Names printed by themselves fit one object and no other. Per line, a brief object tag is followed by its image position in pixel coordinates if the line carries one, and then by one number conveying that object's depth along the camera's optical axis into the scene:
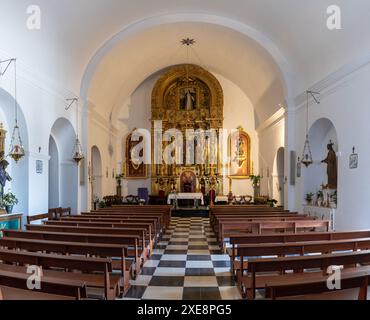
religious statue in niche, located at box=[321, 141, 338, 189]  9.31
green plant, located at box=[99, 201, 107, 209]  13.30
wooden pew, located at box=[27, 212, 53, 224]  6.84
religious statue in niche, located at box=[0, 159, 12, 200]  6.93
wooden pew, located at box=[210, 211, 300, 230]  7.79
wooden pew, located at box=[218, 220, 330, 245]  6.12
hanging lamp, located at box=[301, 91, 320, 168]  9.28
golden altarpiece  17.06
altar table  14.89
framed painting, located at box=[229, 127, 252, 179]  17.33
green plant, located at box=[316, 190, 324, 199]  9.52
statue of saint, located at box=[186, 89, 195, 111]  17.70
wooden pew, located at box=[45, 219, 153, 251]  6.07
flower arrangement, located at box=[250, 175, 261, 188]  16.11
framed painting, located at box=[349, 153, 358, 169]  7.28
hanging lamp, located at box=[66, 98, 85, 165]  9.91
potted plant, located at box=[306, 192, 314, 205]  9.93
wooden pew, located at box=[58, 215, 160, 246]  6.86
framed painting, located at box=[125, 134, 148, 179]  17.41
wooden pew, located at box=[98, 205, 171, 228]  9.34
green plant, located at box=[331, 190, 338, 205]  8.81
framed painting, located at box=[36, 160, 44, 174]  8.12
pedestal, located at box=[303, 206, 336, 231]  8.48
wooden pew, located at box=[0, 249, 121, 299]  3.23
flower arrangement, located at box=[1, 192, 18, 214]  6.85
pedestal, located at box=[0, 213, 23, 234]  6.47
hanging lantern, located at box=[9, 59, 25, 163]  6.74
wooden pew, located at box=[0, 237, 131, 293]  3.91
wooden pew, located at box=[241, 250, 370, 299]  3.14
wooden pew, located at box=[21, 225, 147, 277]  4.59
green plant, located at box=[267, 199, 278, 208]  12.95
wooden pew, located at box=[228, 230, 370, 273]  4.75
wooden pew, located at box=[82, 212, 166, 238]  7.56
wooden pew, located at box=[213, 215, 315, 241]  6.69
